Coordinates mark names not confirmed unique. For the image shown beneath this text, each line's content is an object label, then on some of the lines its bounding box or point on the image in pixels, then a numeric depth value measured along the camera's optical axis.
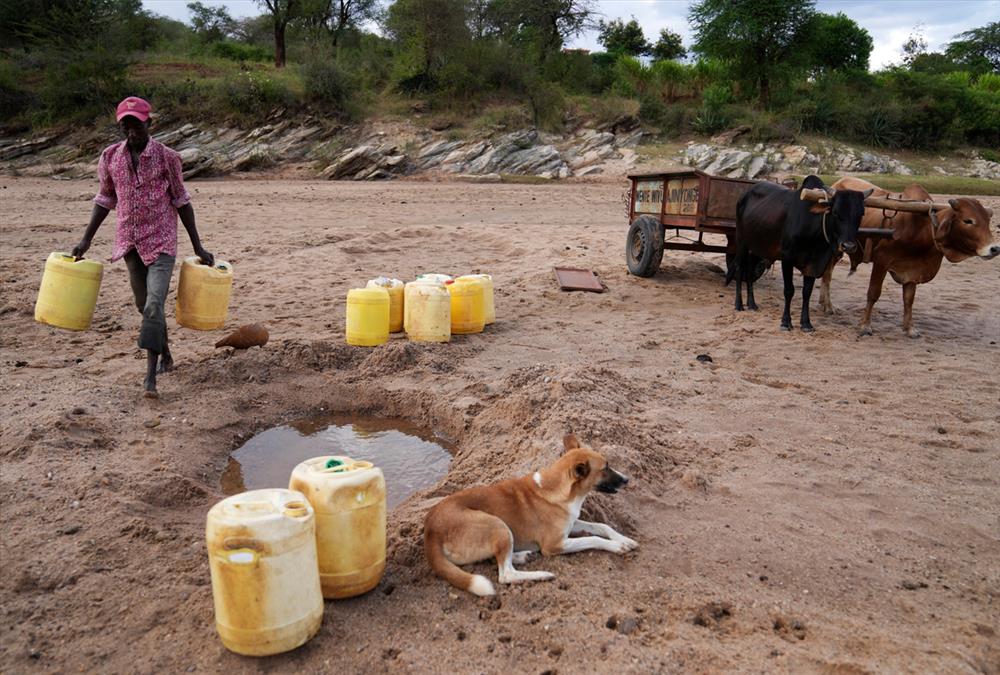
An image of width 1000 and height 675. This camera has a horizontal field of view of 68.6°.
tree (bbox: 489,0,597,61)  35.81
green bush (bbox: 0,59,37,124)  25.69
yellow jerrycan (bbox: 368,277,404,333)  7.29
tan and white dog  3.45
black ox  7.37
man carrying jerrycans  5.38
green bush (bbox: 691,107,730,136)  29.17
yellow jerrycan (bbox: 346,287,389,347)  6.86
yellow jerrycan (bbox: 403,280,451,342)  6.98
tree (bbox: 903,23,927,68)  47.69
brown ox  7.30
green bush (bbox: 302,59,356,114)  27.33
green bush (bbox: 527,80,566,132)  29.09
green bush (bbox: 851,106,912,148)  29.41
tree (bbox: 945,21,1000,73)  48.06
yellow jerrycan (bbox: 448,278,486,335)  7.52
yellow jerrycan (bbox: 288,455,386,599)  3.15
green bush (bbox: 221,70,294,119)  26.67
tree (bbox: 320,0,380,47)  37.88
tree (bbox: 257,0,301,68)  34.38
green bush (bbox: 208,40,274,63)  37.22
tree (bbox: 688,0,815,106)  30.75
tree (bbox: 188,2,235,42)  46.22
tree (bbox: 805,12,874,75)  36.59
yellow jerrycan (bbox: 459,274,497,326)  7.69
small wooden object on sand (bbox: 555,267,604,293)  9.83
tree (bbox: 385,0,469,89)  30.73
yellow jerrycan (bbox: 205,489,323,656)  2.75
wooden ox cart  9.46
